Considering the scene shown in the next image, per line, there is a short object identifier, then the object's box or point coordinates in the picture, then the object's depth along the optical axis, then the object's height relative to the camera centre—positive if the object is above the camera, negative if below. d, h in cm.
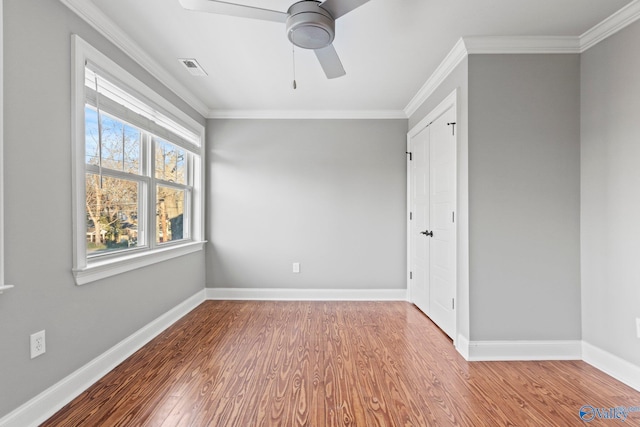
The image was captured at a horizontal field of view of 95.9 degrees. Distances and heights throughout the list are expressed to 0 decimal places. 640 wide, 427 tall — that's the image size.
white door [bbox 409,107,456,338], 261 -9
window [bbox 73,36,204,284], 188 +36
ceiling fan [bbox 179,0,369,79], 142 +102
